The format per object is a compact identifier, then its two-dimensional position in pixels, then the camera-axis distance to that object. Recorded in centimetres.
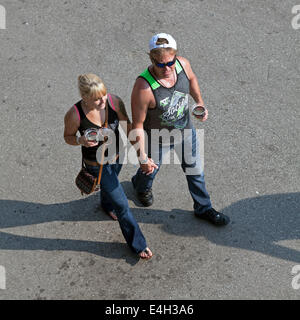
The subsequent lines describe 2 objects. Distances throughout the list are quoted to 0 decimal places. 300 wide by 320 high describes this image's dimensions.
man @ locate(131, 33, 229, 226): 753
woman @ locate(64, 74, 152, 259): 721
